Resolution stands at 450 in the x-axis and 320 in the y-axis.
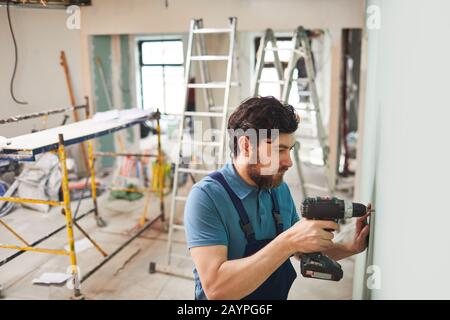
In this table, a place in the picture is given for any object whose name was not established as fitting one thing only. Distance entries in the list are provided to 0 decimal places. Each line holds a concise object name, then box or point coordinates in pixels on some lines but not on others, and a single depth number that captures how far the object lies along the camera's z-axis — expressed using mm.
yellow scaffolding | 1971
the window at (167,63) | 5703
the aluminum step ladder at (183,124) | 2871
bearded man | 993
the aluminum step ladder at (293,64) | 3193
